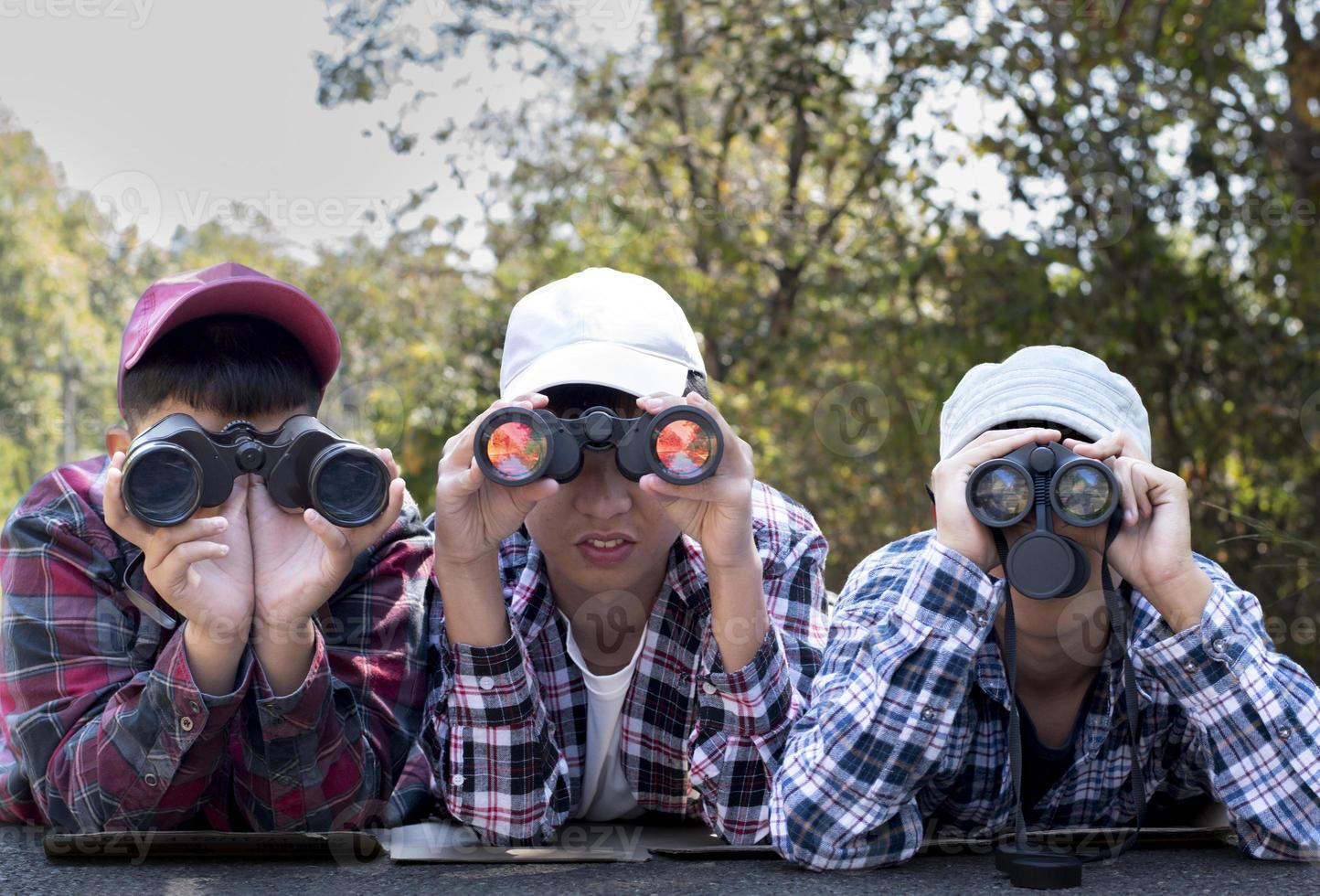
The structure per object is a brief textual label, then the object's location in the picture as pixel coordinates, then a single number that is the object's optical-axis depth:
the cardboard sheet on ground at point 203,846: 1.95
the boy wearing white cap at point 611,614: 1.94
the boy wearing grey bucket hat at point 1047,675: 1.85
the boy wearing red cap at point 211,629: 1.89
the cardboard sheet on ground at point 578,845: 2.01
